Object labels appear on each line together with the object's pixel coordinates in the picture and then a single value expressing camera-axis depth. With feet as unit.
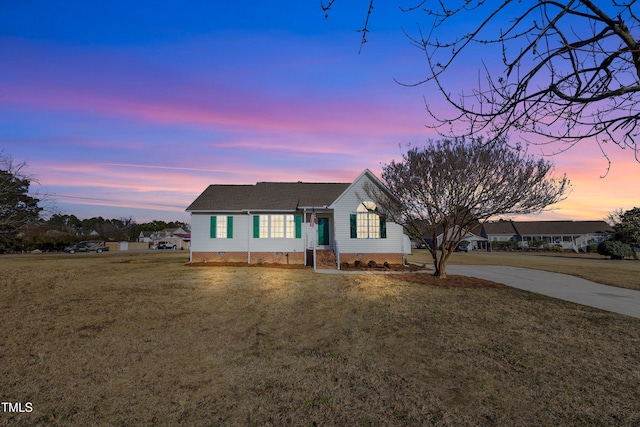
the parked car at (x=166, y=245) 219.61
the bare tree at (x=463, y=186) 44.75
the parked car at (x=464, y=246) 202.02
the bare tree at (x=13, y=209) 61.00
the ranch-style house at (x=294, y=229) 66.80
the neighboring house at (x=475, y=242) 229.45
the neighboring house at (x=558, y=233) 204.95
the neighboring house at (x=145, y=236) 300.20
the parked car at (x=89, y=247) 171.35
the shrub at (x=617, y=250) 117.60
